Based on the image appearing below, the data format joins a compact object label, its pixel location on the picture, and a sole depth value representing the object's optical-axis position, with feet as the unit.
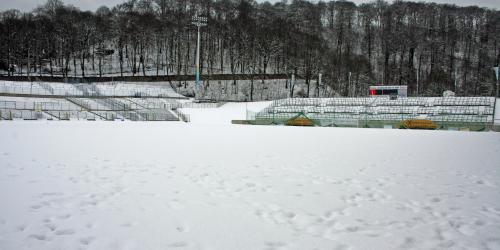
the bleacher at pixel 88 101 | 117.31
